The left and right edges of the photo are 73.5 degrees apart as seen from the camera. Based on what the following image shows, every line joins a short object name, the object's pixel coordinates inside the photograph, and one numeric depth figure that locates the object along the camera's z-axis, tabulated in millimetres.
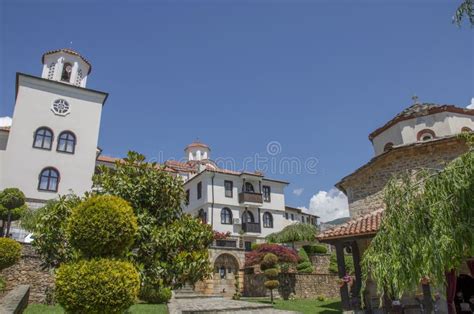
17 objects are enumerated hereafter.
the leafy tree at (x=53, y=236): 8773
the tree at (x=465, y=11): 4727
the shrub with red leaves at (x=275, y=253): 19781
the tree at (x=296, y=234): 25953
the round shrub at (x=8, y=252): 10141
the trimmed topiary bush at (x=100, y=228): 6320
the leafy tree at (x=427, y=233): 4047
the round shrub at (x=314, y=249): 25953
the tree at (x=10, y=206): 15492
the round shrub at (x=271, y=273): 17891
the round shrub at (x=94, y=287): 5898
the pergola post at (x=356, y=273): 12062
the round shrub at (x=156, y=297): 12742
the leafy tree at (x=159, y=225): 8883
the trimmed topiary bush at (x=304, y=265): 21797
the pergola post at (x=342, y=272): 11742
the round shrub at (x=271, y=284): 16578
